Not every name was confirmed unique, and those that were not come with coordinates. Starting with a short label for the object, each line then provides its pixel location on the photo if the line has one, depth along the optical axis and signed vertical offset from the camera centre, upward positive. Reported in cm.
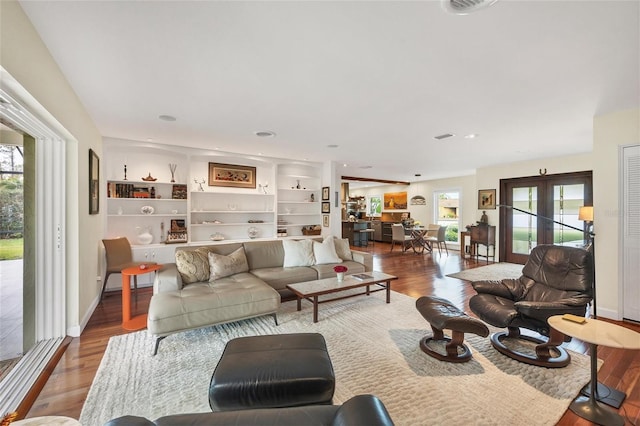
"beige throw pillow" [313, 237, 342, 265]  434 -64
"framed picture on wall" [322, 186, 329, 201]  656 +48
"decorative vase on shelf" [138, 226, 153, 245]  473 -44
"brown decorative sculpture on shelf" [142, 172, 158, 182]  489 +60
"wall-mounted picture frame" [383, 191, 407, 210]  1088 +51
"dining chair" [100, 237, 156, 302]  384 -65
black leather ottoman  147 -92
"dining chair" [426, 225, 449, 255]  780 -69
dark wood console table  703 -63
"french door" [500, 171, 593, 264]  571 +9
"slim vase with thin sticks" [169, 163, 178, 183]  518 +81
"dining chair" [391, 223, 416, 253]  797 -71
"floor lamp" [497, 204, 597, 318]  310 -3
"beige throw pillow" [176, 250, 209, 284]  324 -65
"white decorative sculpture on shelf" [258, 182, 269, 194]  610 +58
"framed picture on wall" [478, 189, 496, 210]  709 +37
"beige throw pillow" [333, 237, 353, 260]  473 -65
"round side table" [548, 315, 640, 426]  166 -90
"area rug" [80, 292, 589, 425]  175 -126
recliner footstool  224 -93
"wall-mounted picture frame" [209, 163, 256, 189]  556 +78
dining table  796 -79
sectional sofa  253 -82
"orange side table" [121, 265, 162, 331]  303 -105
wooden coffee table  311 -90
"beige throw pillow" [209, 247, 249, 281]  341 -67
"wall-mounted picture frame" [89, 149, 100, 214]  329 +38
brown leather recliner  229 -79
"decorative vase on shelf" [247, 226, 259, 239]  593 -42
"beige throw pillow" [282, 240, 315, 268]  417 -63
